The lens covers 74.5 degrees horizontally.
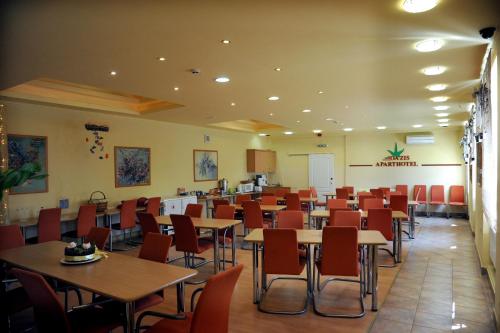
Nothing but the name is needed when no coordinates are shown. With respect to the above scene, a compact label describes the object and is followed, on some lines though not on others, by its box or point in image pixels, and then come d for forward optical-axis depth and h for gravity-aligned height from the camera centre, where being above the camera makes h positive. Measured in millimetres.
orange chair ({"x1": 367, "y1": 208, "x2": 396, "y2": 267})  4988 -801
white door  11773 -122
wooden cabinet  10969 +351
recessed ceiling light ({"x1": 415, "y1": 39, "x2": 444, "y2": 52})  3043 +1177
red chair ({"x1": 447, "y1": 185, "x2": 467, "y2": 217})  9594 -866
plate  2812 -766
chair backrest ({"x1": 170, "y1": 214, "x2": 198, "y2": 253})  4453 -858
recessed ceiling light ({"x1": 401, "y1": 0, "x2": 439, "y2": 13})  2281 +1157
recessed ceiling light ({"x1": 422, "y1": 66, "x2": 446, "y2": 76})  3906 +1195
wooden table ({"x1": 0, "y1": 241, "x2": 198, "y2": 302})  2209 -783
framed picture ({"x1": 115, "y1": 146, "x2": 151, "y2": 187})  6841 +136
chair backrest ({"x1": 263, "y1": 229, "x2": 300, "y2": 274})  3443 -862
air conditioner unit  10258 +932
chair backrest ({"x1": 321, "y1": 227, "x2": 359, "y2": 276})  3355 -843
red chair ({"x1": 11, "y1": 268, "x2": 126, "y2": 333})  2072 -950
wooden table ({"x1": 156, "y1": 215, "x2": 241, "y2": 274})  4633 -779
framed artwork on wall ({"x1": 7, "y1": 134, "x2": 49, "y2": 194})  5195 +318
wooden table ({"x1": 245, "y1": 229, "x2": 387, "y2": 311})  3518 -782
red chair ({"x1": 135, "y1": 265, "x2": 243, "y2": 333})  1956 -879
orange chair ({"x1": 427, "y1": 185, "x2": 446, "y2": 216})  9875 -852
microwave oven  10045 -527
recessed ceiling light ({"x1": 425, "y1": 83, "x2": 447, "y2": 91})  4773 +1205
